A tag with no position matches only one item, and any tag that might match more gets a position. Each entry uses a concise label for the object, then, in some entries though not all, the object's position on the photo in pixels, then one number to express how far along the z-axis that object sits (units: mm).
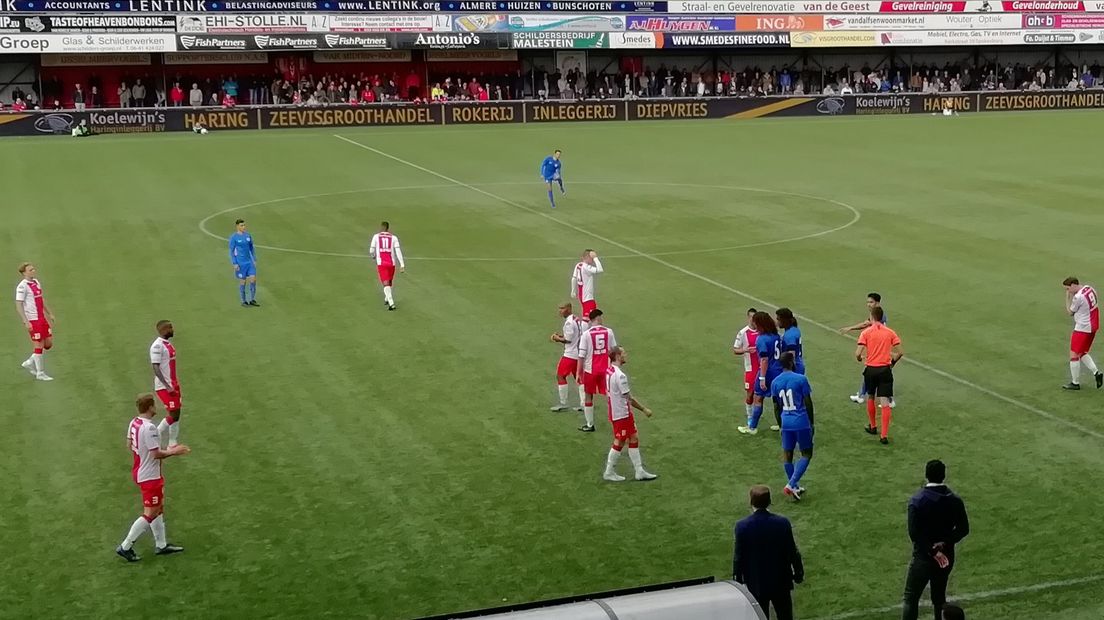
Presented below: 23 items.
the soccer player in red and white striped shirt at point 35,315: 20875
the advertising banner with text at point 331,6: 66019
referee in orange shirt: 16984
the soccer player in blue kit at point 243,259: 26281
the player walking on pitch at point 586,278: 23266
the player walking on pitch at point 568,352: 18641
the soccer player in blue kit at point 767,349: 16875
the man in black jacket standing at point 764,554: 10867
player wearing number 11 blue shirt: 14633
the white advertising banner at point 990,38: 78338
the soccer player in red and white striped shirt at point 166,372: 17141
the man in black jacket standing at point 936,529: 11148
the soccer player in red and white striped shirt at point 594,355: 17516
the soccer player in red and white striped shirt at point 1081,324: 19094
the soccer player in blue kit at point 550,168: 38906
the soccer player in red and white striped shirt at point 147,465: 13570
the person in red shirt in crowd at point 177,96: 67125
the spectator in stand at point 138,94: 66000
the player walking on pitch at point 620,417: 15414
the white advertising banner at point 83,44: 64312
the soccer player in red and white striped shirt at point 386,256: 25781
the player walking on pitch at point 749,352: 17531
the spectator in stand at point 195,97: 66125
